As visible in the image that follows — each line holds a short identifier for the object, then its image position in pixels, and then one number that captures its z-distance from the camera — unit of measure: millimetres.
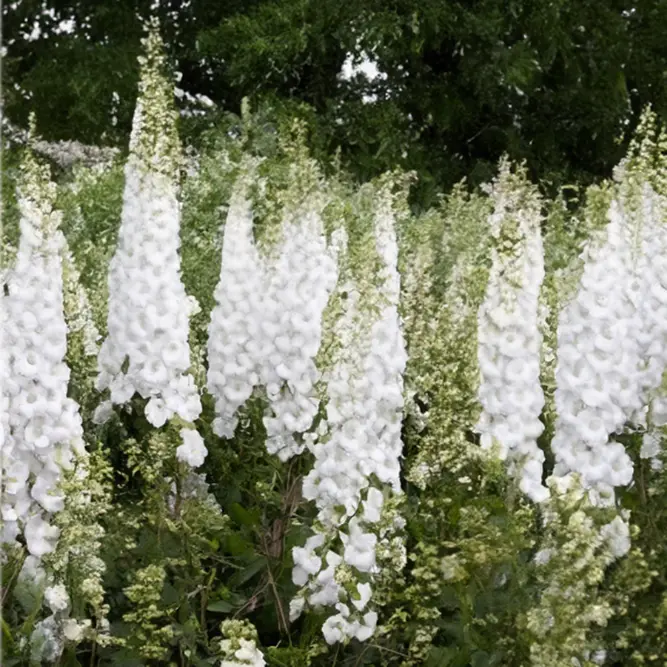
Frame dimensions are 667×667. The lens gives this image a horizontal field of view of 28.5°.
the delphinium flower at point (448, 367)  3924
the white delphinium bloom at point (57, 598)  3486
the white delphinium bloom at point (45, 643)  3647
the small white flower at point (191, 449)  4168
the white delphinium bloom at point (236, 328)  4621
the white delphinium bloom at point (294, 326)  4348
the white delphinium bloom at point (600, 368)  4043
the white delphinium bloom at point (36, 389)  3854
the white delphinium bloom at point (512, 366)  4137
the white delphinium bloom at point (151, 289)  4273
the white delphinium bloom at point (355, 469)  3588
